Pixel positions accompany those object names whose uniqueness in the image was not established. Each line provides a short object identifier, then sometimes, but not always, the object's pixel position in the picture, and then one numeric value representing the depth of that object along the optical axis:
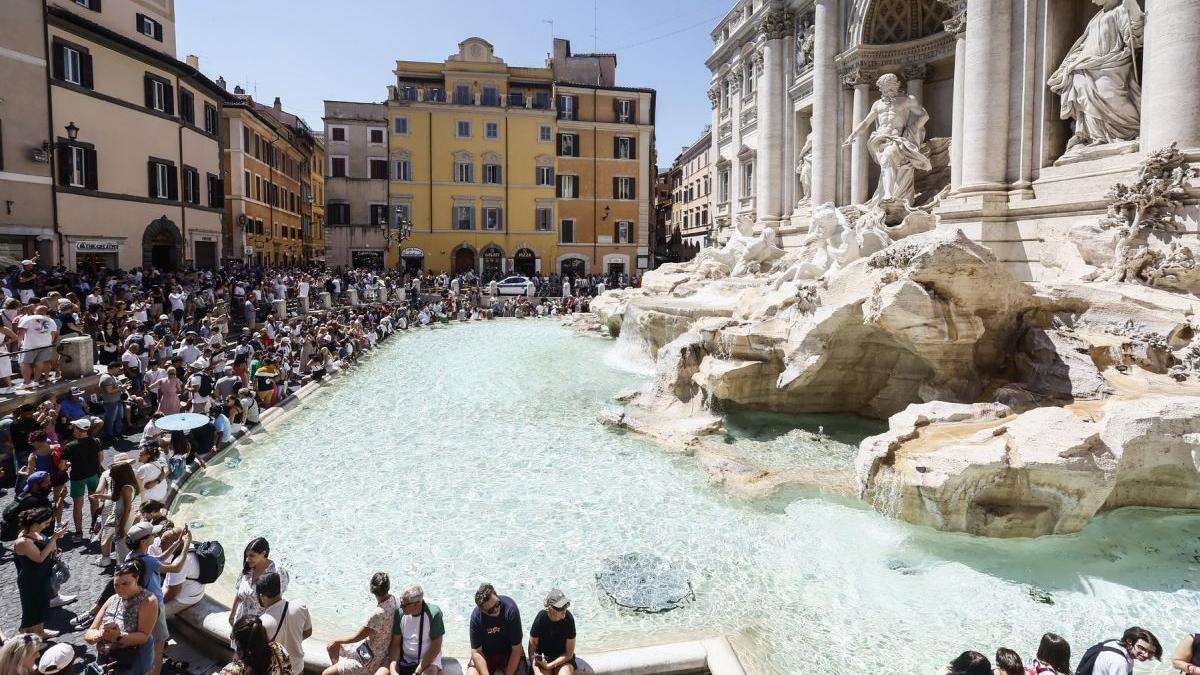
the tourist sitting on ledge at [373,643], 4.53
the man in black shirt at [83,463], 6.66
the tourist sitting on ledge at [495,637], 4.52
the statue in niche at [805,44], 21.44
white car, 32.41
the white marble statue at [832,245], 11.90
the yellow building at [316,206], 49.34
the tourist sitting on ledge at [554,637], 4.55
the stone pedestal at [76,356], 10.25
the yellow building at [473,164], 38.06
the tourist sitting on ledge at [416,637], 4.53
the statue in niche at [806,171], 21.61
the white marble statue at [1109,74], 10.79
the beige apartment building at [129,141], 19.34
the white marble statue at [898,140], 16.09
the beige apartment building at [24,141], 17.59
